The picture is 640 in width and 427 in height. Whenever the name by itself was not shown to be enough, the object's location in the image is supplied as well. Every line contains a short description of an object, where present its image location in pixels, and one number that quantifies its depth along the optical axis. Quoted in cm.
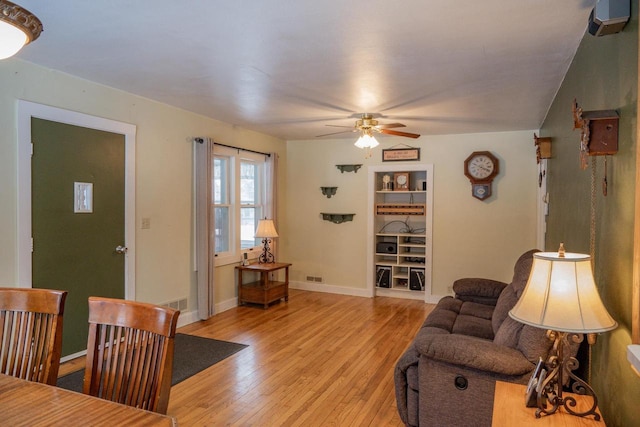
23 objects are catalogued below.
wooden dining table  125
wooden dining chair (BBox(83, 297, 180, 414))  148
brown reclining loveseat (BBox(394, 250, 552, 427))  229
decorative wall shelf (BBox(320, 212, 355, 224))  667
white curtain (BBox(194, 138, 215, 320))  496
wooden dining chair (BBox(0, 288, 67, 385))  177
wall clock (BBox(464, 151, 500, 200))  578
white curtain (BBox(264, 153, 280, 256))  641
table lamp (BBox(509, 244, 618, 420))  148
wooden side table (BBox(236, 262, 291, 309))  562
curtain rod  497
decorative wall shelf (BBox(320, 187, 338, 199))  676
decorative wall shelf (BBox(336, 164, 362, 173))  660
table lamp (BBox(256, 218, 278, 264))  577
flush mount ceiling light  109
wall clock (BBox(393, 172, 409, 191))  637
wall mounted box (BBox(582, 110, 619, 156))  173
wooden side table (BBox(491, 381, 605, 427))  162
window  557
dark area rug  331
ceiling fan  466
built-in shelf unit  629
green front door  340
